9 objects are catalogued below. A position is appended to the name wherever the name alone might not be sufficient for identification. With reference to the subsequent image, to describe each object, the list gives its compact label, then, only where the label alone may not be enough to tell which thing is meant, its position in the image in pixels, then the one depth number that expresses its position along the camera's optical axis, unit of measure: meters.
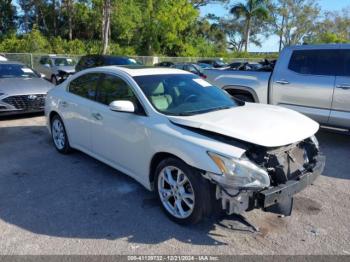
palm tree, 43.66
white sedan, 3.29
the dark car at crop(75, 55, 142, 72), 14.36
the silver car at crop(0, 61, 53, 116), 8.62
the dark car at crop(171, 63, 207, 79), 19.34
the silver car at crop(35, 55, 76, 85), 17.92
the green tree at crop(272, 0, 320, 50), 58.38
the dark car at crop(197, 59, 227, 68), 27.87
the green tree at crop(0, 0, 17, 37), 40.03
